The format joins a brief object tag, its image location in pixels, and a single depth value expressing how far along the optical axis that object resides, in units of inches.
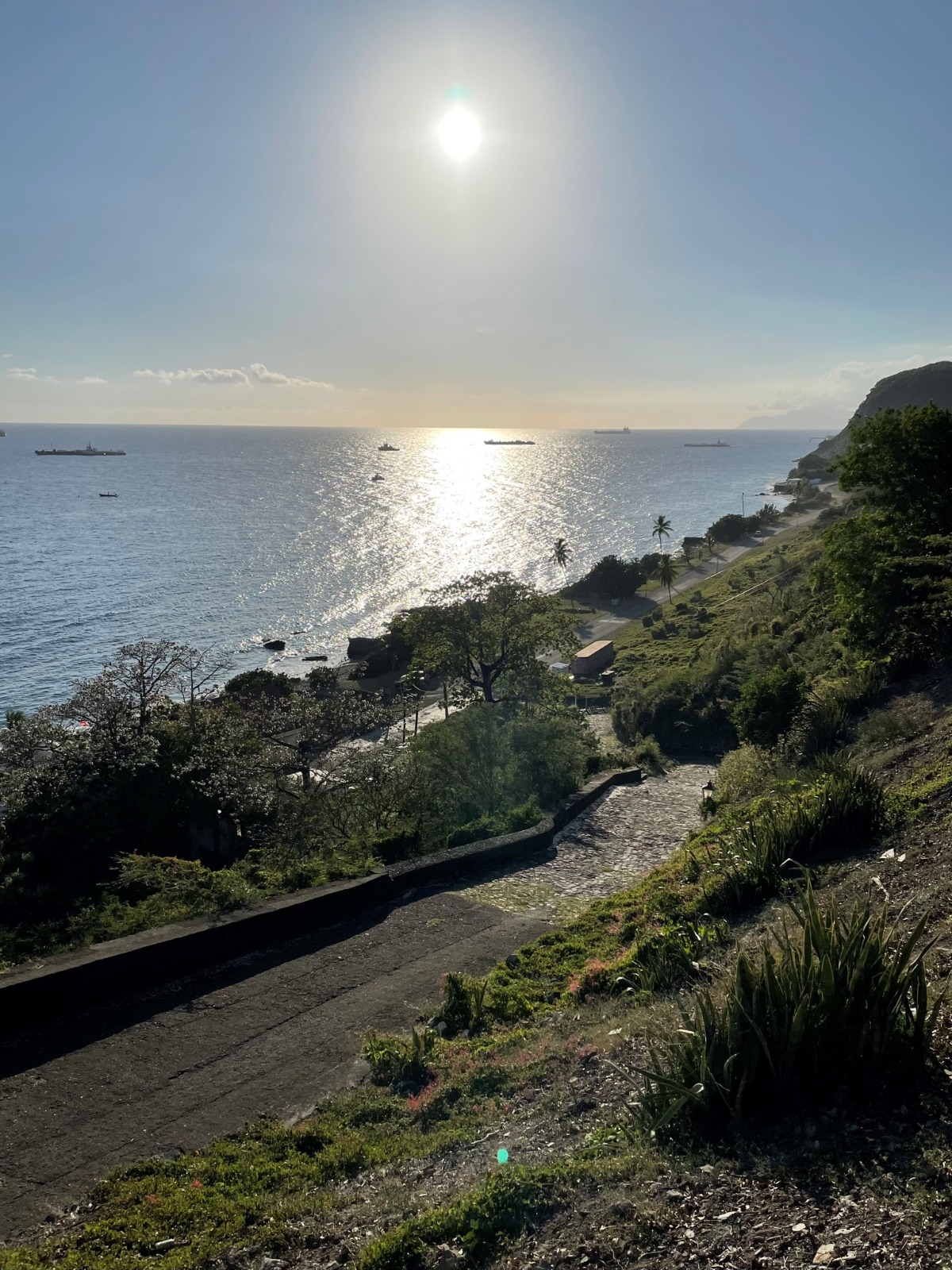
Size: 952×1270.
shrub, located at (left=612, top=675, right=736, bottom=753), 1119.6
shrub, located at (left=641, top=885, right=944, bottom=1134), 189.6
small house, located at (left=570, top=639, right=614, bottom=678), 2154.3
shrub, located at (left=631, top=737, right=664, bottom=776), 914.9
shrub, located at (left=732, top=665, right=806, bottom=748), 688.4
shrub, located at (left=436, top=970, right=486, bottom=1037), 321.4
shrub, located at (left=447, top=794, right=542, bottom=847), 576.1
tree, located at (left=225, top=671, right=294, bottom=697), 1834.4
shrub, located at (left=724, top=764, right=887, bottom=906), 372.2
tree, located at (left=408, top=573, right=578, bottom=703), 1166.3
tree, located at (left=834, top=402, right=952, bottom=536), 789.9
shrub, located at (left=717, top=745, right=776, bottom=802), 604.4
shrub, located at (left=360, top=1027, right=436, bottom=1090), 284.2
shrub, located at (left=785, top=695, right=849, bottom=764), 623.5
